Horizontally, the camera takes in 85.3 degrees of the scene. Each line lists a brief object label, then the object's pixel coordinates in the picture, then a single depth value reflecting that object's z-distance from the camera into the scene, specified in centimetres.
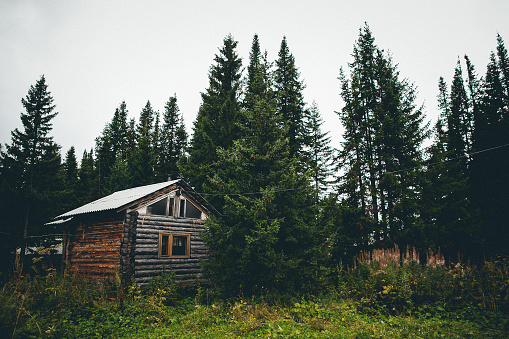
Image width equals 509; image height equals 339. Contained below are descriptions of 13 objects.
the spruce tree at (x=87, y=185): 3728
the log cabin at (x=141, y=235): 1309
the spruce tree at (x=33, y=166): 2325
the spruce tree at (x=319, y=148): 2498
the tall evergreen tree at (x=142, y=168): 3019
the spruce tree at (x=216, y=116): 2177
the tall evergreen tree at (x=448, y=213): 1661
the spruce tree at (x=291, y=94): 2175
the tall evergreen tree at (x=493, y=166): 1944
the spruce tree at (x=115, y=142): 4641
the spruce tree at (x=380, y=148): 1691
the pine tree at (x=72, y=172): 3117
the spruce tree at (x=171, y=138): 3597
